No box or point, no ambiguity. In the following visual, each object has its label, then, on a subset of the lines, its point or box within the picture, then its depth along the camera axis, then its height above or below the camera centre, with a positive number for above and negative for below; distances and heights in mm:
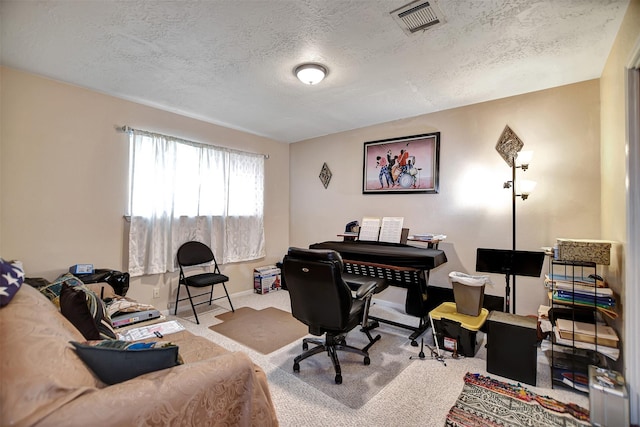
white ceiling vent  1758 +1313
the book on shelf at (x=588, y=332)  1963 -780
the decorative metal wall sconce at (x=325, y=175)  4707 +721
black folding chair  3443 -601
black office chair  2127 -617
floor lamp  2736 +360
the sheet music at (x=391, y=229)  3548 -122
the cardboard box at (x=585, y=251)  2002 -204
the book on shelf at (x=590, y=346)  1917 -866
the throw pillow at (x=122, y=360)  1040 -537
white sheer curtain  3359 +215
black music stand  2641 -390
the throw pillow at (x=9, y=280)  1126 -274
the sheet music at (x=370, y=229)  3750 -124
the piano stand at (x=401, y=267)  2879 -498
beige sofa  813 -573
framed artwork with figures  3645 +748
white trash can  2615 -664
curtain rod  3217 +985
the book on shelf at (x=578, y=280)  2087 -435
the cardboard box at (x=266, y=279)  4539 -985
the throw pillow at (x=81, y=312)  1544 -525
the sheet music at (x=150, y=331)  1947 -820
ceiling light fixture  2469 +1277
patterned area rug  1787 -1235
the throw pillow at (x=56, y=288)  1912 -519
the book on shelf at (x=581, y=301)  2002 -565
